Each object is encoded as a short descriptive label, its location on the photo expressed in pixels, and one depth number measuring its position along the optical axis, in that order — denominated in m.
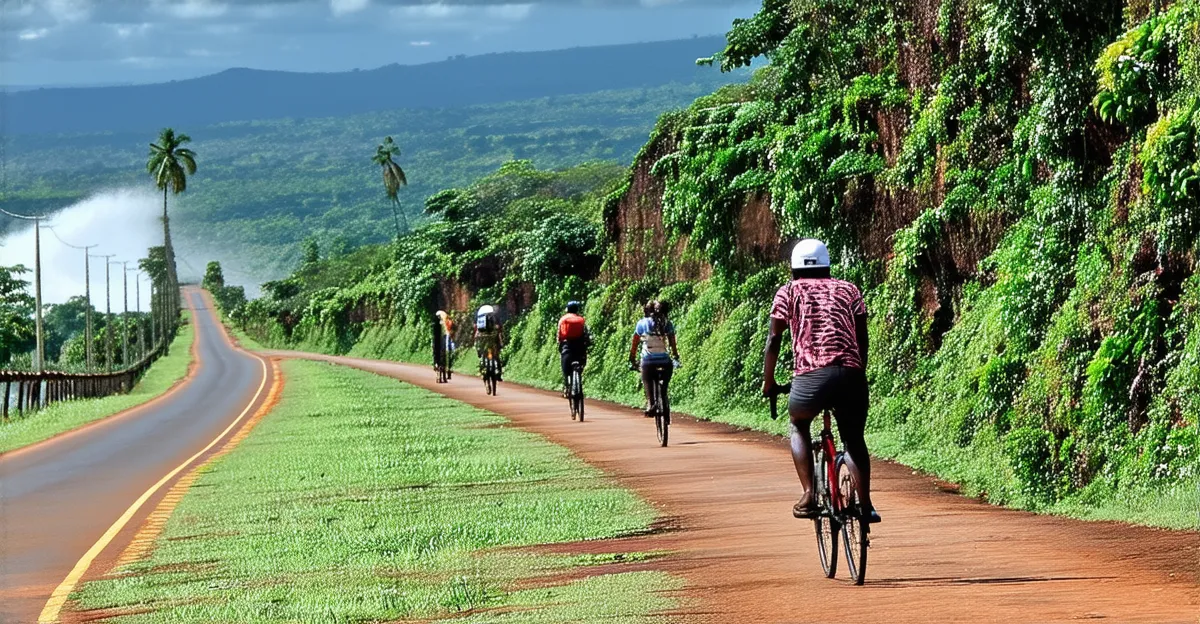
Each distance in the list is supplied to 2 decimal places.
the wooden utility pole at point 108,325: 84.00
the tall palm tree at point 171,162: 145.62
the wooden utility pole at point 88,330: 73.19
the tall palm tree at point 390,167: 140.12
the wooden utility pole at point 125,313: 96.05
